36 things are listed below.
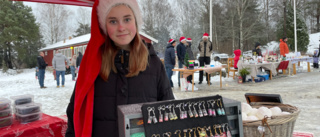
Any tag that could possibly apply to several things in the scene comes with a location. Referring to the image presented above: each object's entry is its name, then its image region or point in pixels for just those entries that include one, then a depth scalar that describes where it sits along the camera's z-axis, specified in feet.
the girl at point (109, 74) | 4.34
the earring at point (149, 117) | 2.86
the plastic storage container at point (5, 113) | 6.46
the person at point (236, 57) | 32.86
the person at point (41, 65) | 32.40
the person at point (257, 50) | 37.01
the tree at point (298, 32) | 82.99
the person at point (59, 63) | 33.40
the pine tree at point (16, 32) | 85.10
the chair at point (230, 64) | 36.31
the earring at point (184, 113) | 3.04
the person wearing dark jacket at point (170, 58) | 27.61
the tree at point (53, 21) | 104.06
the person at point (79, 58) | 41.80
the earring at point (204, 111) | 3.14
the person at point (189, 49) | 30.57
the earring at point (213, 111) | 3.18
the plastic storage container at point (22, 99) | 7.46
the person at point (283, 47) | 37.58
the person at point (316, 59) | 43.73
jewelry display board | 2.89
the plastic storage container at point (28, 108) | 6.76
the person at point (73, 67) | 45.17
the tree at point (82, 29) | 123.75
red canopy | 6.73
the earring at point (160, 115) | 2.93
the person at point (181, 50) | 29.17
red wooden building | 74.98
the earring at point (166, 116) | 2.96
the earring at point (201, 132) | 3.07
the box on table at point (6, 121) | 6.41
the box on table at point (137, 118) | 2.80
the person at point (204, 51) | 31.17
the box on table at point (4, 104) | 6.64
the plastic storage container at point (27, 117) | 6.81
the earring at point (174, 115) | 2.99
